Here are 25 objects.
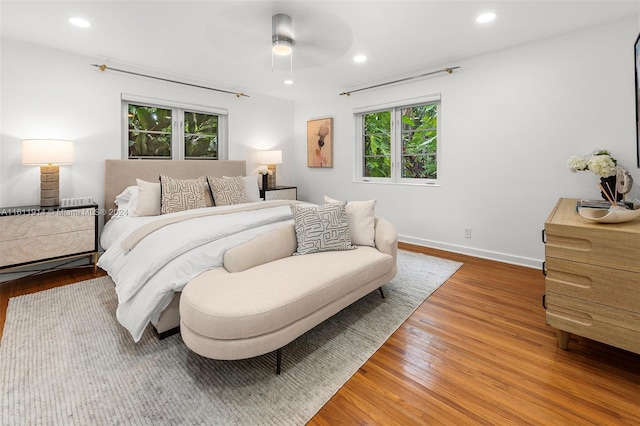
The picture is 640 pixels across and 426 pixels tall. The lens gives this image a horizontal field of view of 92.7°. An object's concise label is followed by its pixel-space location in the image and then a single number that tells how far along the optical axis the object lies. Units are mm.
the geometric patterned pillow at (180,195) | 3205
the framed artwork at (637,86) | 2059
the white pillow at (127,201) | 3221
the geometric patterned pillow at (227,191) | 3600
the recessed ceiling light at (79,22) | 2564
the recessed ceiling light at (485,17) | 2548
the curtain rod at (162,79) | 3364
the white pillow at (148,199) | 3133
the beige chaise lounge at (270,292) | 1493
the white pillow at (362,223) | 2556
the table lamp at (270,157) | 4887
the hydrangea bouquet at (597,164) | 2438
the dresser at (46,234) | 2674
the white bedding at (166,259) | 1821
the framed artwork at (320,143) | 5031
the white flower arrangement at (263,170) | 4863
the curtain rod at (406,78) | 3594
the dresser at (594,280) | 1516
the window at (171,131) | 3863
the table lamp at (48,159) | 2844
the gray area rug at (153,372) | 1393
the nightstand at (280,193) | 4812
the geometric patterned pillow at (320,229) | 2375
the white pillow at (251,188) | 4016
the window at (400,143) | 4113
